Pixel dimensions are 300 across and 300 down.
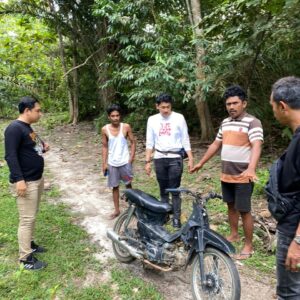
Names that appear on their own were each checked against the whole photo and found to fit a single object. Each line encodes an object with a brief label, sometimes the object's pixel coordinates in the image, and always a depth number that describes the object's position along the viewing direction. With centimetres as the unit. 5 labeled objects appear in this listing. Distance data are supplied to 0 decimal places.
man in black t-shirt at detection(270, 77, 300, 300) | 169
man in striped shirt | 306
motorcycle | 251
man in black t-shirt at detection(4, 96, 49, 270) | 311
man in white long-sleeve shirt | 379
